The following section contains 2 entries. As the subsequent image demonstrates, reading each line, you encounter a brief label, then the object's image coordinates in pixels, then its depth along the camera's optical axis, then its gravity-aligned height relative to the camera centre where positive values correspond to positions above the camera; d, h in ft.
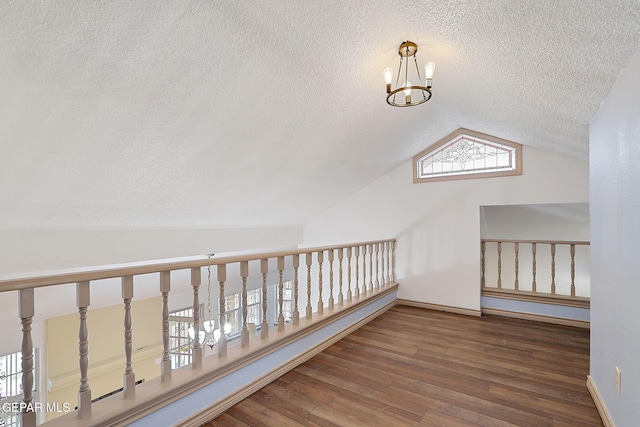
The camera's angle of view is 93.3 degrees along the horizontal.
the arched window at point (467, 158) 12.53 +2.29
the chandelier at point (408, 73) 7.05 +3.84
